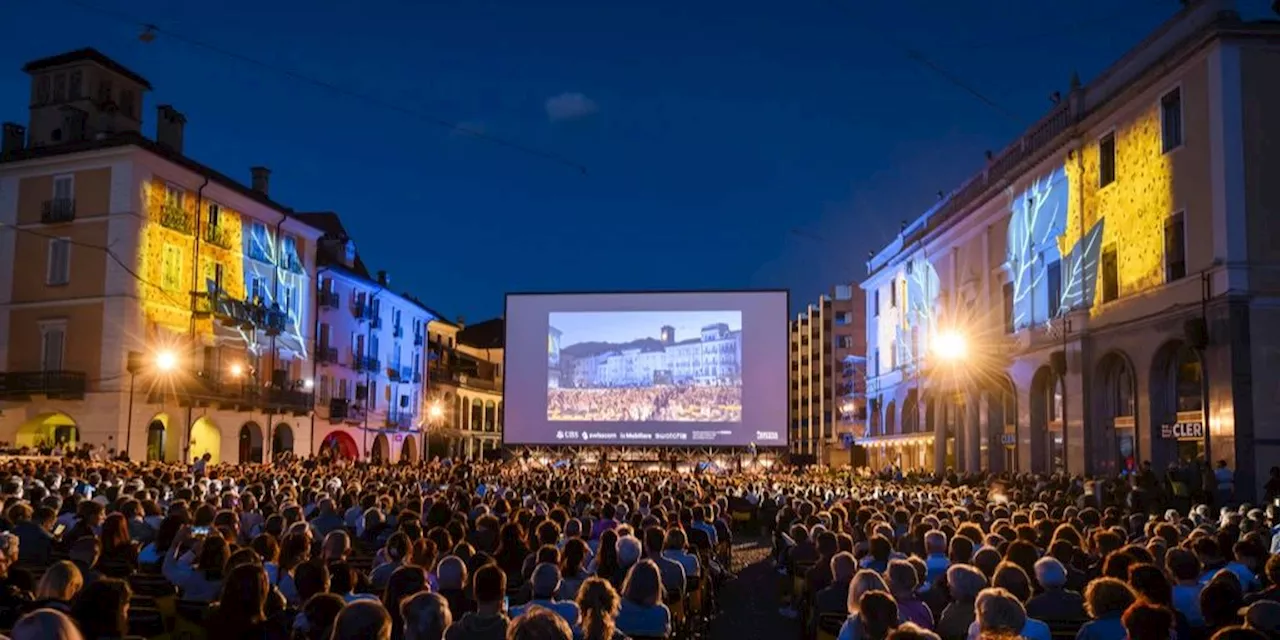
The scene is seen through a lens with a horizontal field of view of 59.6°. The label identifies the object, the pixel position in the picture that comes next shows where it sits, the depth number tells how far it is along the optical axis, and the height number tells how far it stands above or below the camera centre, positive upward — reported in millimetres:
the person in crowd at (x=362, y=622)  5270 -891
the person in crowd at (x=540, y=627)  4871 -836
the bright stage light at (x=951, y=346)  42781 +3685
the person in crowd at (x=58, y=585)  6547 -904
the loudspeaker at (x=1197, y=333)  24219 +2367
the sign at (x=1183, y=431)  25031 +261
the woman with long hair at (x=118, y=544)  10461 -1060
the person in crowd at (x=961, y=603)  8164 -1190
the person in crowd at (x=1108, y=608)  6988 -1051
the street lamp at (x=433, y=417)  72688 +1163
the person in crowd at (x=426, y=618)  5781 -945
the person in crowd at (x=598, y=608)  6609 -1017
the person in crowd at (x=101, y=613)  5723 -930
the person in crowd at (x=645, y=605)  7965 -1199
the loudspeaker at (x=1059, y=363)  32094 +2260
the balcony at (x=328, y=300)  53438 +6412
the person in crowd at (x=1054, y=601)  8414 -1205
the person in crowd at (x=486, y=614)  5703 -960
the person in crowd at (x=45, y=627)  4590 -806
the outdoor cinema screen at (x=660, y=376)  40531 +2225
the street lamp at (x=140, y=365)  37062 +2258
